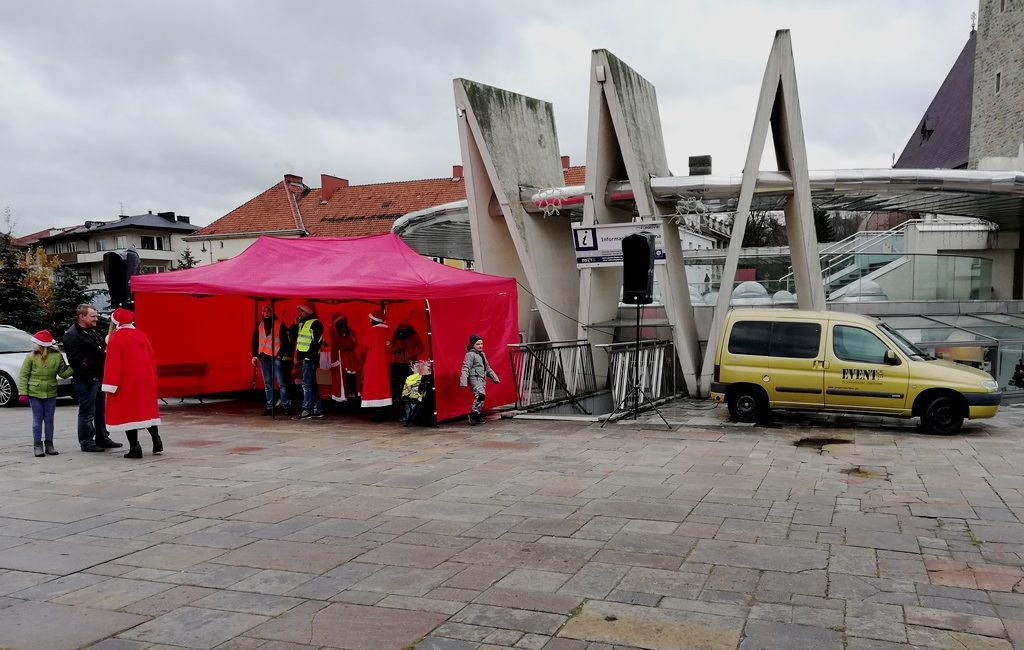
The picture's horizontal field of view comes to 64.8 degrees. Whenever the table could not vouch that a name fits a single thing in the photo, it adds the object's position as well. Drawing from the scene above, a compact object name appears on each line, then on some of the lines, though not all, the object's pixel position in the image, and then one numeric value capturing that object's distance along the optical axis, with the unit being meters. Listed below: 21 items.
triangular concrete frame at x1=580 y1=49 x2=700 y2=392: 16.70
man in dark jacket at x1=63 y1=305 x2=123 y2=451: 9.96
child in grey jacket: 12.80
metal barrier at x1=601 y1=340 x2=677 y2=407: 14.45
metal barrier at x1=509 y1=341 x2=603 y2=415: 14.49
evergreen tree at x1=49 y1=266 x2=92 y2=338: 29.80
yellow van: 11.51
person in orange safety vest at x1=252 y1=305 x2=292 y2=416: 13.75
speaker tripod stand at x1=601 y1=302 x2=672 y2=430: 13.40
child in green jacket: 10.00
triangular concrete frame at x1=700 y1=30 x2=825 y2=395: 15.74
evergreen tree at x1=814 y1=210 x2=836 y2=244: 53.84
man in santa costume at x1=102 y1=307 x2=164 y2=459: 9.45
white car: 16.23
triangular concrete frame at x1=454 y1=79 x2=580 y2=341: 18.12
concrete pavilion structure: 16.47
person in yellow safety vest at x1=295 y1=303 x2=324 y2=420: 13.35
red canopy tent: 12.72
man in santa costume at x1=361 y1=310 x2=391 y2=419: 13.30
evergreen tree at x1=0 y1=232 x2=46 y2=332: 29.02
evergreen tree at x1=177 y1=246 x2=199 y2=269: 49.09
